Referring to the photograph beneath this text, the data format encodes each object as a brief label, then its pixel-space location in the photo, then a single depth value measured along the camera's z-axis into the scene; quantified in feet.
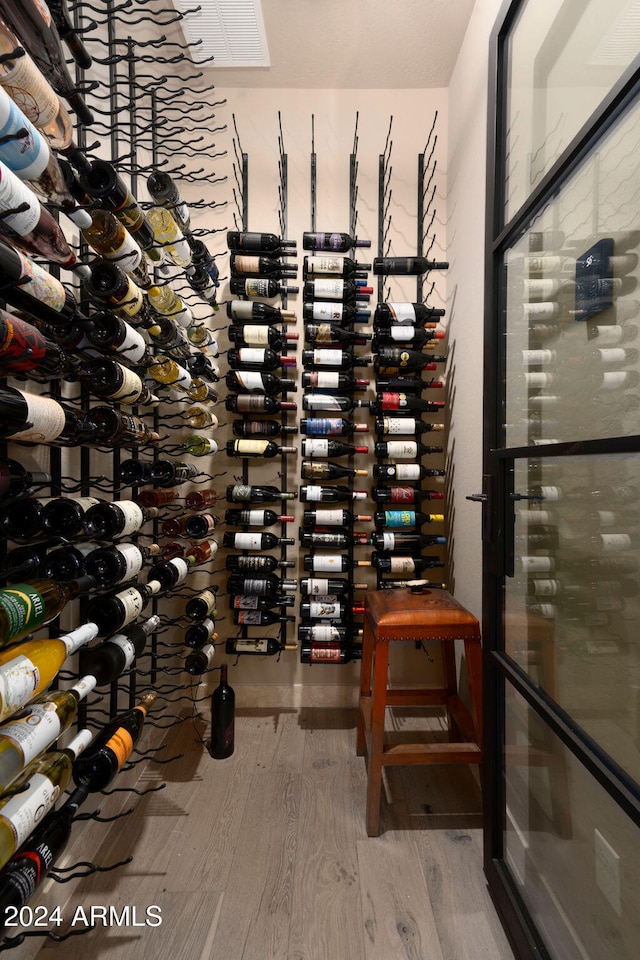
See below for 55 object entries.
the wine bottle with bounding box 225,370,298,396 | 6.38
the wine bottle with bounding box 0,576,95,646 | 2.69
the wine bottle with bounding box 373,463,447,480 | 6.51
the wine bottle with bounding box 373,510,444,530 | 6.52
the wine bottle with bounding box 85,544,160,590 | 3.69
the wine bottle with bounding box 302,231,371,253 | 6.42
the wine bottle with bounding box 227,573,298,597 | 6.47
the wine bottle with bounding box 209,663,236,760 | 5.74
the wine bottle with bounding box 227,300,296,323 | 6.56
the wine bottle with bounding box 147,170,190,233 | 4.22
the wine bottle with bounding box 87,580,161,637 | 3.86
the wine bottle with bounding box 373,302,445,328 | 6.39
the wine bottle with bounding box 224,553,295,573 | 6.53
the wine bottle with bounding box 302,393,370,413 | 6.54
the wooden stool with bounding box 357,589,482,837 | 4.59
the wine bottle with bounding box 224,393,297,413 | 6.56
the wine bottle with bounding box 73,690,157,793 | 3.44
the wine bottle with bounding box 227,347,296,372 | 6.48
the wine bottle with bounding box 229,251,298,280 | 6.48
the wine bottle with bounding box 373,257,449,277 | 6.51
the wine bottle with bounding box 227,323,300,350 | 6.48
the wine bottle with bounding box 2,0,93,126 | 2.58
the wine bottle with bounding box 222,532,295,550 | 6.48
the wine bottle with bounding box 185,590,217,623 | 5.86
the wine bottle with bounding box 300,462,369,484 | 6.61
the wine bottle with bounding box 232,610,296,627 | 6.55
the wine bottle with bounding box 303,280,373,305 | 6.39
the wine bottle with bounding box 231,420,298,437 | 6.66
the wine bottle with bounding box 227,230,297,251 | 6.50
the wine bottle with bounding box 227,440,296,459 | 6.53
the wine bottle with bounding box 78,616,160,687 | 3.80
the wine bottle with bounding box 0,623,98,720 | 2.50
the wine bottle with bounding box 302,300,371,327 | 6.39
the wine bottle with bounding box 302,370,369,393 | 6.47
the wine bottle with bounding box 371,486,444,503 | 6.58
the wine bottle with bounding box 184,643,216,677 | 5.60
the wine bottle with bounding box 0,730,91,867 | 2.51
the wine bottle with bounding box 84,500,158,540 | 3.57
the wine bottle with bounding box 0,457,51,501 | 2.84
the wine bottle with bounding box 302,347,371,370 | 6.48
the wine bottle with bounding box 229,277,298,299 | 6.42
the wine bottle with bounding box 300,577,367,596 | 6.47
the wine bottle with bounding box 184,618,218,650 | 5.67
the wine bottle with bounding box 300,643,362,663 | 6.42
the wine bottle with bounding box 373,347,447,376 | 6.48
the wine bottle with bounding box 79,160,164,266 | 3.33
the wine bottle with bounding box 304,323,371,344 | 6.55
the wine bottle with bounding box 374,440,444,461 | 6.56
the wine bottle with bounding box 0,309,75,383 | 2.59
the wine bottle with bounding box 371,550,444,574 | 6.49
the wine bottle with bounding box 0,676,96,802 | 2.59
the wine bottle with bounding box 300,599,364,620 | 6.45
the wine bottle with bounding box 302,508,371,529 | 6.53
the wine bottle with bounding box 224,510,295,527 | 6.55
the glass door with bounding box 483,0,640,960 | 2.55
